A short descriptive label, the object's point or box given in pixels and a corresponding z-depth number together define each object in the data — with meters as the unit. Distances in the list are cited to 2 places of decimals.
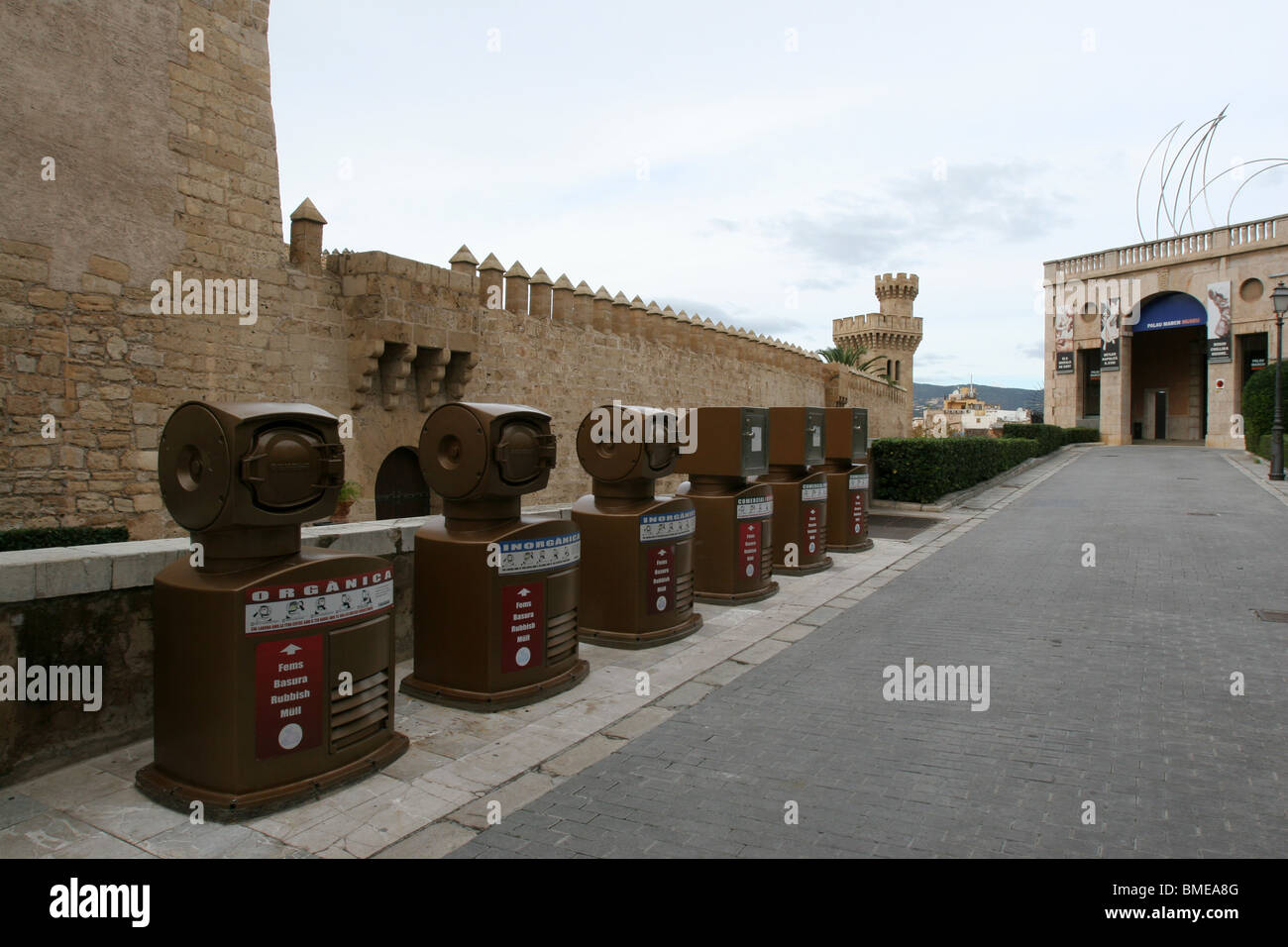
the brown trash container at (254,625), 3.73
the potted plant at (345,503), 11.21
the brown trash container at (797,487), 10.15
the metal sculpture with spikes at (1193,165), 48.97
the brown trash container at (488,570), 5.22
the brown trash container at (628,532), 6.84
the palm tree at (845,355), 44.09
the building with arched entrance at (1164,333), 36.66
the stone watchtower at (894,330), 52.38
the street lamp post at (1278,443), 21.20
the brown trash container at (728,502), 8.33
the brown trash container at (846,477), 11.91
